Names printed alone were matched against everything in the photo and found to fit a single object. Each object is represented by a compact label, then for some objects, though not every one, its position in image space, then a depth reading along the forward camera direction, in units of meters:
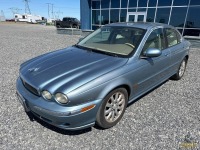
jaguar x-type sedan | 2.38
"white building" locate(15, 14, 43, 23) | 65.81
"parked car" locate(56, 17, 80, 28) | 28.47
